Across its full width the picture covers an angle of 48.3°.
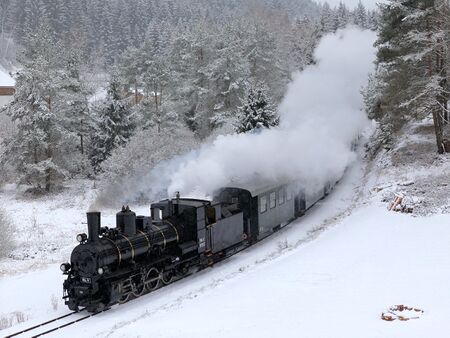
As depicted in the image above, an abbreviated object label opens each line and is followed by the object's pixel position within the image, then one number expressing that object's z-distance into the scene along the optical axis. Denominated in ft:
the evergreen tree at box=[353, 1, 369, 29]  259.58
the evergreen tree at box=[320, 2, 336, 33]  223.96
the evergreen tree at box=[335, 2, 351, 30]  241.96
